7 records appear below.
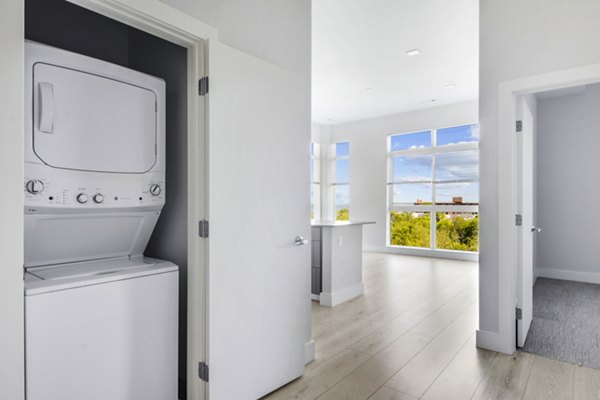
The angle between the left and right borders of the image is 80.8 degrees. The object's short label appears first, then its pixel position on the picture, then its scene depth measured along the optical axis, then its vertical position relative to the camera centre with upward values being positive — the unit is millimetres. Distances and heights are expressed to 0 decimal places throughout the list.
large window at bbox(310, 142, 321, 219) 9398 +406
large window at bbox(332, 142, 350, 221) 9133 +485
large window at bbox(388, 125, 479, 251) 7234 +209
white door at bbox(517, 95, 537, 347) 2812 -233
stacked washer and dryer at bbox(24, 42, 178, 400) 1532 -189
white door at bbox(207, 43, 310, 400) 1883 -158
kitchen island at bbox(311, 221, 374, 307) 4008 -755
